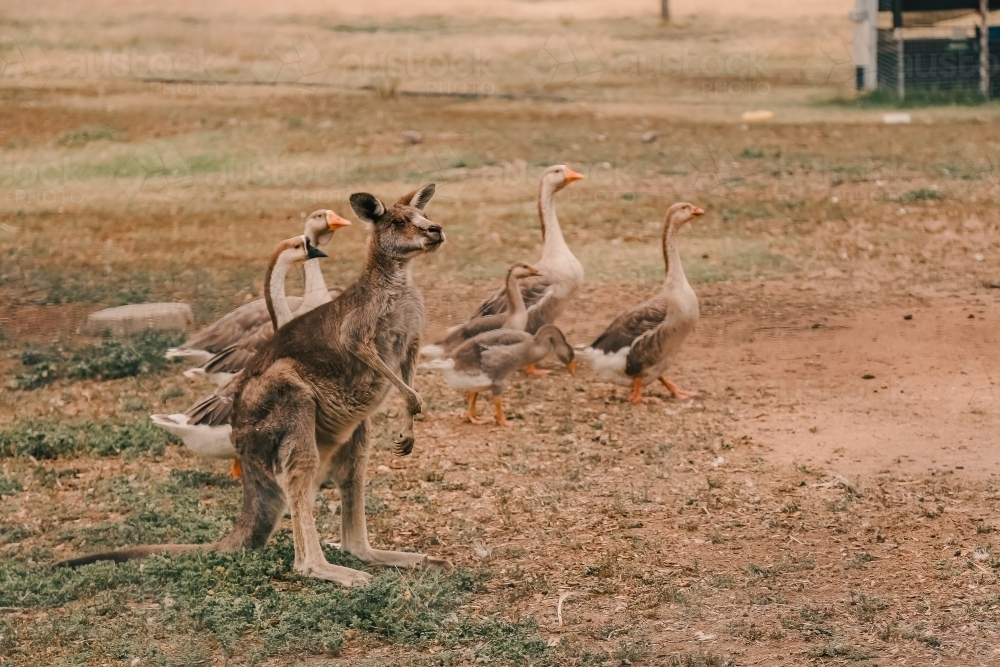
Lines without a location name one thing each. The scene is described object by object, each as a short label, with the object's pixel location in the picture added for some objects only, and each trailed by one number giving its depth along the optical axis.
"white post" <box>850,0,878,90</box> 26.95
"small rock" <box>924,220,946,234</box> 14.42
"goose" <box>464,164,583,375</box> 10.53
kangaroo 6.40
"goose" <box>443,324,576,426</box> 9.30
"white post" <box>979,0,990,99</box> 24.67
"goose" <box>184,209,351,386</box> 8.79
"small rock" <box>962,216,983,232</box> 14.45
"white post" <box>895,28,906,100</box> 25.81
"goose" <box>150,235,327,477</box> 7.61
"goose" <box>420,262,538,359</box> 9.80
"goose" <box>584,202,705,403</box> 9.64
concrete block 11.35
